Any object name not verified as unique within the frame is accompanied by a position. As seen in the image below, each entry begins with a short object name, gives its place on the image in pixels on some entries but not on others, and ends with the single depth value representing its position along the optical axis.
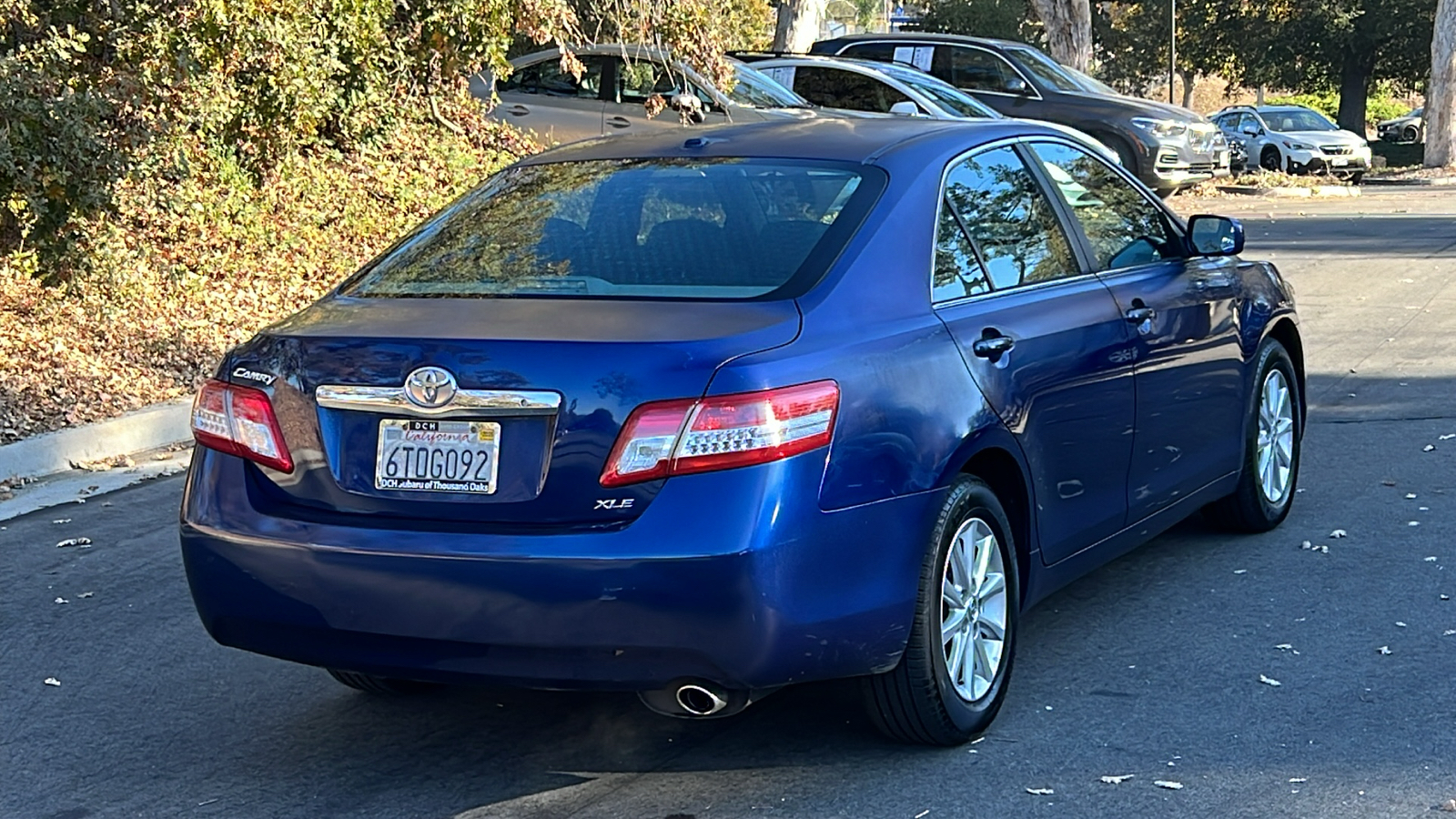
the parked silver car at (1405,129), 49.38
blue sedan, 4.05
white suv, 32.03
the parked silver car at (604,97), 16.97
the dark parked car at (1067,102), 21.50
